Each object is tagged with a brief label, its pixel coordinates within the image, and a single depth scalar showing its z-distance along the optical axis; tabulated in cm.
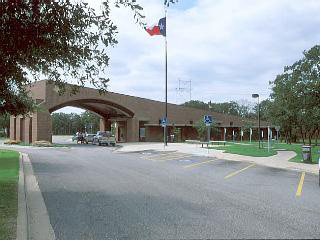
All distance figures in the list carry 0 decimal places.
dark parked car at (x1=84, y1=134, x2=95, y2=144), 3865
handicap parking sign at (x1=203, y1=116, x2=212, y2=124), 1960
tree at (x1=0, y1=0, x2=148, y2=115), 504
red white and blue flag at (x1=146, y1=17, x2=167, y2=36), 2391
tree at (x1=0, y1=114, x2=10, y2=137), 5954
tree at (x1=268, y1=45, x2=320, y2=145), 1821
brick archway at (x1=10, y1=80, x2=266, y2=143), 3415
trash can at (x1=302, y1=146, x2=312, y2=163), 1538
